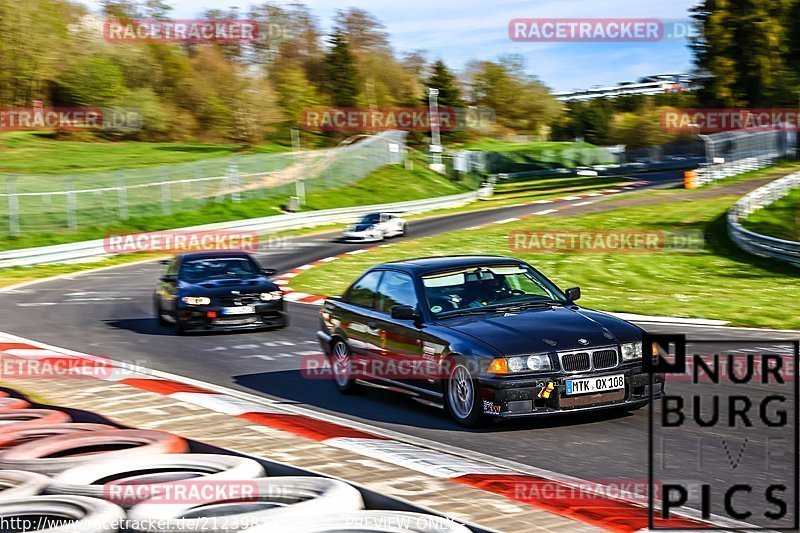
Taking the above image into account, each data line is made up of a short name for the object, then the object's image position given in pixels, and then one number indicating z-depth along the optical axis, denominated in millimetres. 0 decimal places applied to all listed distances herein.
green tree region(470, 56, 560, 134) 114000
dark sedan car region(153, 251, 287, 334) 16156
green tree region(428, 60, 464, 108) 102875
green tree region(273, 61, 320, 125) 92000
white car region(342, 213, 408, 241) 38906
